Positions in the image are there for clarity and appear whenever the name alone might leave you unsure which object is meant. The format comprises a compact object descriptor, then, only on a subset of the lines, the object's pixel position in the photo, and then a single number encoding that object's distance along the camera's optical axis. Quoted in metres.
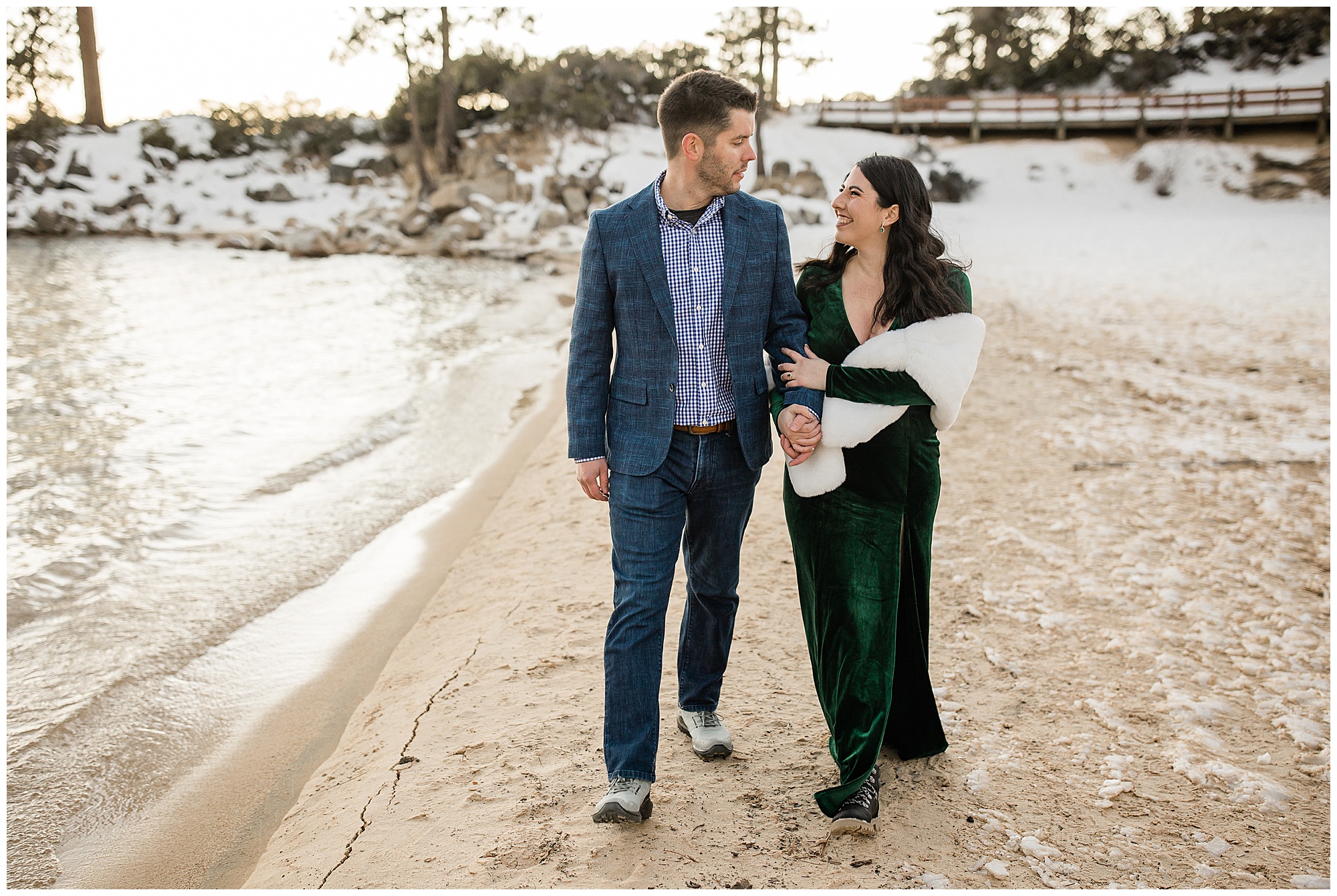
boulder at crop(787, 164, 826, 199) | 24.38
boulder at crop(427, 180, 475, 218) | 27.67
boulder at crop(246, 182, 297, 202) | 33.91
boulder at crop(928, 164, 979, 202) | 23.97
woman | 2.47
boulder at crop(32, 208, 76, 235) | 31.05
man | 2.49
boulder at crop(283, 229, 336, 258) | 24.98
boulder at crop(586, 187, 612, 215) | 26.48
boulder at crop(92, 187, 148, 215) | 33.25
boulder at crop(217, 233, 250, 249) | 26.64
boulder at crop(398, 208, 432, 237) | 26.90
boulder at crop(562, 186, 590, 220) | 26.67
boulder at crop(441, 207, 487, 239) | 25.92
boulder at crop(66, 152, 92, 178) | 35.34
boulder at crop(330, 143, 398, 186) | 35.41
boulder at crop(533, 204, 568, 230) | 25.73
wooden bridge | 26.67
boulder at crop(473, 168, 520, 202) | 29.50
